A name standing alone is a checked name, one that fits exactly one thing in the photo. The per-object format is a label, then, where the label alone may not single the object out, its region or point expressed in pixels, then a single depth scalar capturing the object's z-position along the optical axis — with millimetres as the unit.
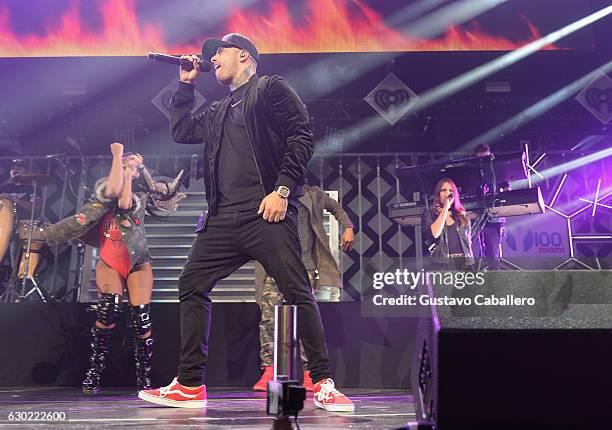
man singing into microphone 2816
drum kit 7750
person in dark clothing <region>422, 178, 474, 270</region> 5496
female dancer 4309
